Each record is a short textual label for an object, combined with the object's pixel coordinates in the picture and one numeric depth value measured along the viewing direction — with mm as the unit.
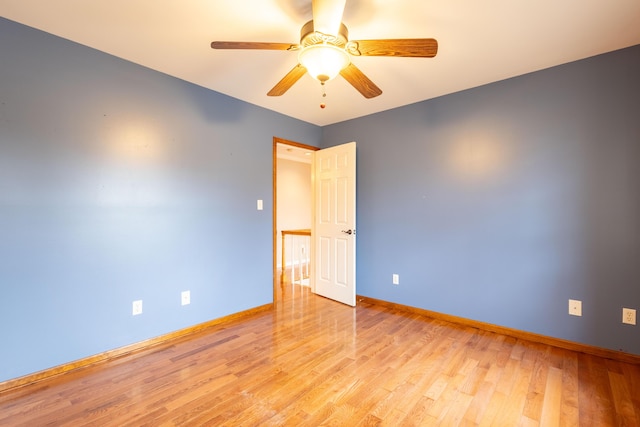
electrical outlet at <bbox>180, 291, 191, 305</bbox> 2758
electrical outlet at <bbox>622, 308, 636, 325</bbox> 2217
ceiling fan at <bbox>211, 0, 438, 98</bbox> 1501
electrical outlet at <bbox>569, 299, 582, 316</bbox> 2414
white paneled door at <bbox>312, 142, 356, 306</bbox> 3643
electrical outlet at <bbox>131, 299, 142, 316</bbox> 2453
